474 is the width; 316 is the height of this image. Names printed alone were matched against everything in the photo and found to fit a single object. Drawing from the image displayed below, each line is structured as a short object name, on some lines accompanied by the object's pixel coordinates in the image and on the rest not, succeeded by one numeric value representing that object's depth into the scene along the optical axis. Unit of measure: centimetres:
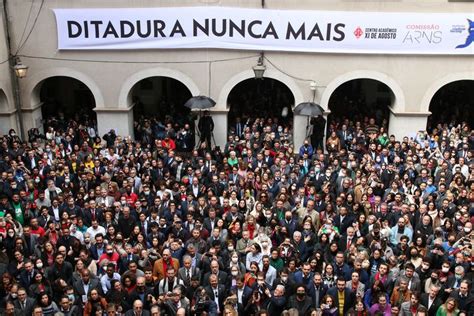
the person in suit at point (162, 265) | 1073
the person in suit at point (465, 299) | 970
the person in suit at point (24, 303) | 967
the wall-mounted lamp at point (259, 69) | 1886
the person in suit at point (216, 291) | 1013
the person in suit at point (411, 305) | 957
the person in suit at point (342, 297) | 993
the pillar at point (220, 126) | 1969
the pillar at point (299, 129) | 1973
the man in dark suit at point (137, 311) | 933
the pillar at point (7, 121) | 1931
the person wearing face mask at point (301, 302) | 973
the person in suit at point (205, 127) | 1923
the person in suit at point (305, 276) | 1027
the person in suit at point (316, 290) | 1017
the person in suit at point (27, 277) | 1055
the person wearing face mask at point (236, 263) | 1069
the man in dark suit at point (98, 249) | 1141
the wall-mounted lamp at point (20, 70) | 1844
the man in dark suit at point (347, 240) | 1162
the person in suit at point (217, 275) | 1038
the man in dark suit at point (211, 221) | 1255
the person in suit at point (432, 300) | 977
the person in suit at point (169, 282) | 1031
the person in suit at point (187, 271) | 1053
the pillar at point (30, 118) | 1984
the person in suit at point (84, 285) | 1029
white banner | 1867
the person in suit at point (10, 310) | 944
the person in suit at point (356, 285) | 1010
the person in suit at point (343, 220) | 1259
